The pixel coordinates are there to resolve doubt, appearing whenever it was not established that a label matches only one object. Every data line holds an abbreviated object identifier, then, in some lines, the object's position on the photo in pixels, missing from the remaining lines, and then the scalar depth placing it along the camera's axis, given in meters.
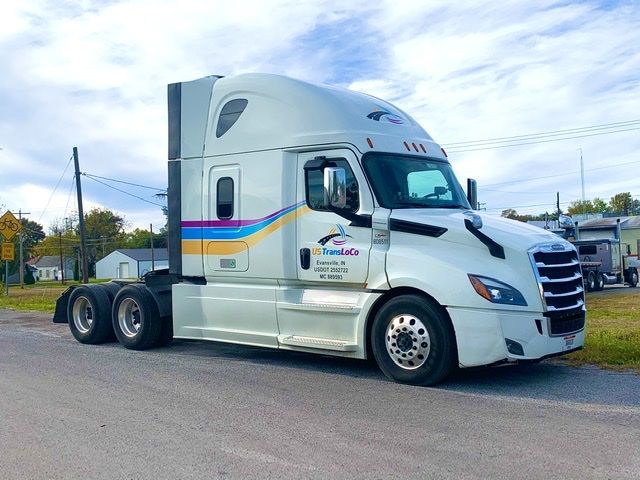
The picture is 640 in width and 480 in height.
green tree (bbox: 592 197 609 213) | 128.12
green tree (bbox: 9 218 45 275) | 101.28
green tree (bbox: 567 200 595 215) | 119.39
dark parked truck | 30.97
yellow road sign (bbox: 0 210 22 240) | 26.46
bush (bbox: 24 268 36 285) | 81.05
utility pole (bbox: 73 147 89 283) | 34.69
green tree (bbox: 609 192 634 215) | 127.10
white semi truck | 7.57
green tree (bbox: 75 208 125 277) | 104.19
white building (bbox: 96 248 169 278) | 86.12
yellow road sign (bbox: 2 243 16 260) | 28.41
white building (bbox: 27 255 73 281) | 118.75
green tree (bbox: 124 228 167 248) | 110.56
